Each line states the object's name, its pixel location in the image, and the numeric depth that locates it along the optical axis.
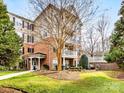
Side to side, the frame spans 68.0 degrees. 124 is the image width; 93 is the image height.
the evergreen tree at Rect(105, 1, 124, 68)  10.81
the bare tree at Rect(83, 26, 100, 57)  17.77
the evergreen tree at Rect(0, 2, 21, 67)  5.06
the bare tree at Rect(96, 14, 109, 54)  16.99
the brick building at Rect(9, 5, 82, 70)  15.71
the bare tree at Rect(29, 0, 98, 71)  9.64
